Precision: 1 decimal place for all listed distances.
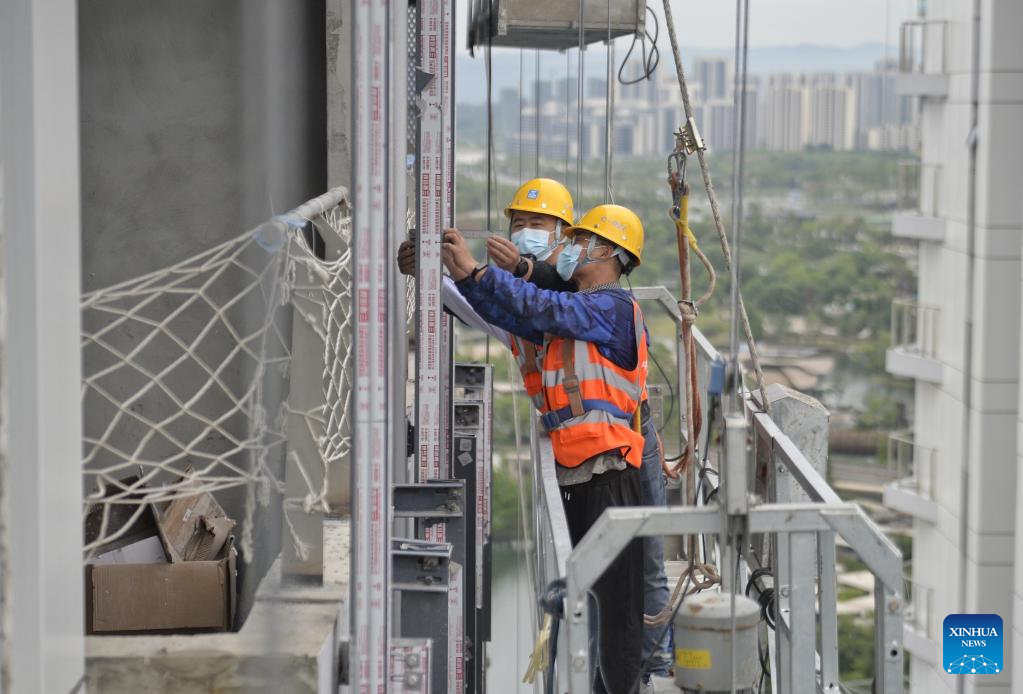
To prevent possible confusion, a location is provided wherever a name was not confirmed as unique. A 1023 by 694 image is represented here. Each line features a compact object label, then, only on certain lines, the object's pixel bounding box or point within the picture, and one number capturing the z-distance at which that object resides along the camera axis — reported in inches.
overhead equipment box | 318.0
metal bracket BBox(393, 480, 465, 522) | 200.1
